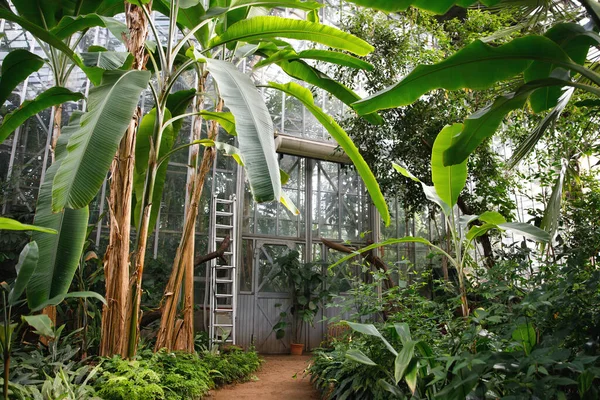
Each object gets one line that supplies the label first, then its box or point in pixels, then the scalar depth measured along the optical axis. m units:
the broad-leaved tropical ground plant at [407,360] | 1.96
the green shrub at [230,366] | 4.48
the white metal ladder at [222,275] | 6.23
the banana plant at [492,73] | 1.83
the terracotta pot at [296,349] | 7.57
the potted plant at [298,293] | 7.52
